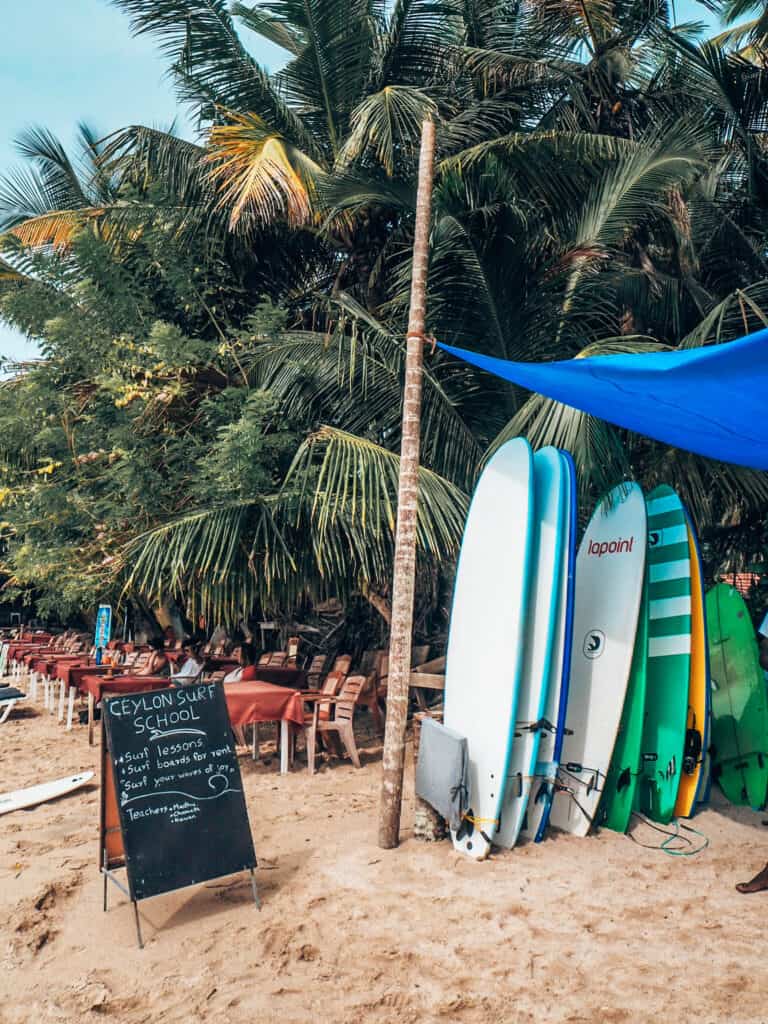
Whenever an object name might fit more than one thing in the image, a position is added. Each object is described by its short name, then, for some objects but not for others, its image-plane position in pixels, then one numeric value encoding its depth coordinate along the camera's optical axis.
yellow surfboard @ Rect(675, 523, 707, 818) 5.22
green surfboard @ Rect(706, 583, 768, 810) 5.64
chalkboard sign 3.86
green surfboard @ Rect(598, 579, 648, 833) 5.12
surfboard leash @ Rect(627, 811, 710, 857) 4.75
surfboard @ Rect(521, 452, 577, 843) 4.79
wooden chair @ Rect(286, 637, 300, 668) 10.19
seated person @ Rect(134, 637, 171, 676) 10.09
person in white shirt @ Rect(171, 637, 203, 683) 9.02
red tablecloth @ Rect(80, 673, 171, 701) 8.04
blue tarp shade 3.74
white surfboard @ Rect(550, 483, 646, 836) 5.06
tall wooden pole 4.84
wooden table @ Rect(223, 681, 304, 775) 6.41
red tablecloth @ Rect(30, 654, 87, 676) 10.59
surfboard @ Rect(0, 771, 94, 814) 5.97
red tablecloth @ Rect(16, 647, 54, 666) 12.09
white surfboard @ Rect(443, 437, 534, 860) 4.68
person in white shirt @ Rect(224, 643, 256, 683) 10.88
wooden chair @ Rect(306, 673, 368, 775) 7.08
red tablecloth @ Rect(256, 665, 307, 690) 8.66
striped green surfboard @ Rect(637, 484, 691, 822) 5.22
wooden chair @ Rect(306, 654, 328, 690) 9.58
